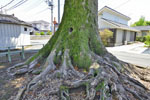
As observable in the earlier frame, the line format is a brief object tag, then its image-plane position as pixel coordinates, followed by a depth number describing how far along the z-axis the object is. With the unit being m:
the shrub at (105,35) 13.21
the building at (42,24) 50.52
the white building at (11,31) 9.02
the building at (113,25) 14.24
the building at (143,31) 24.72
